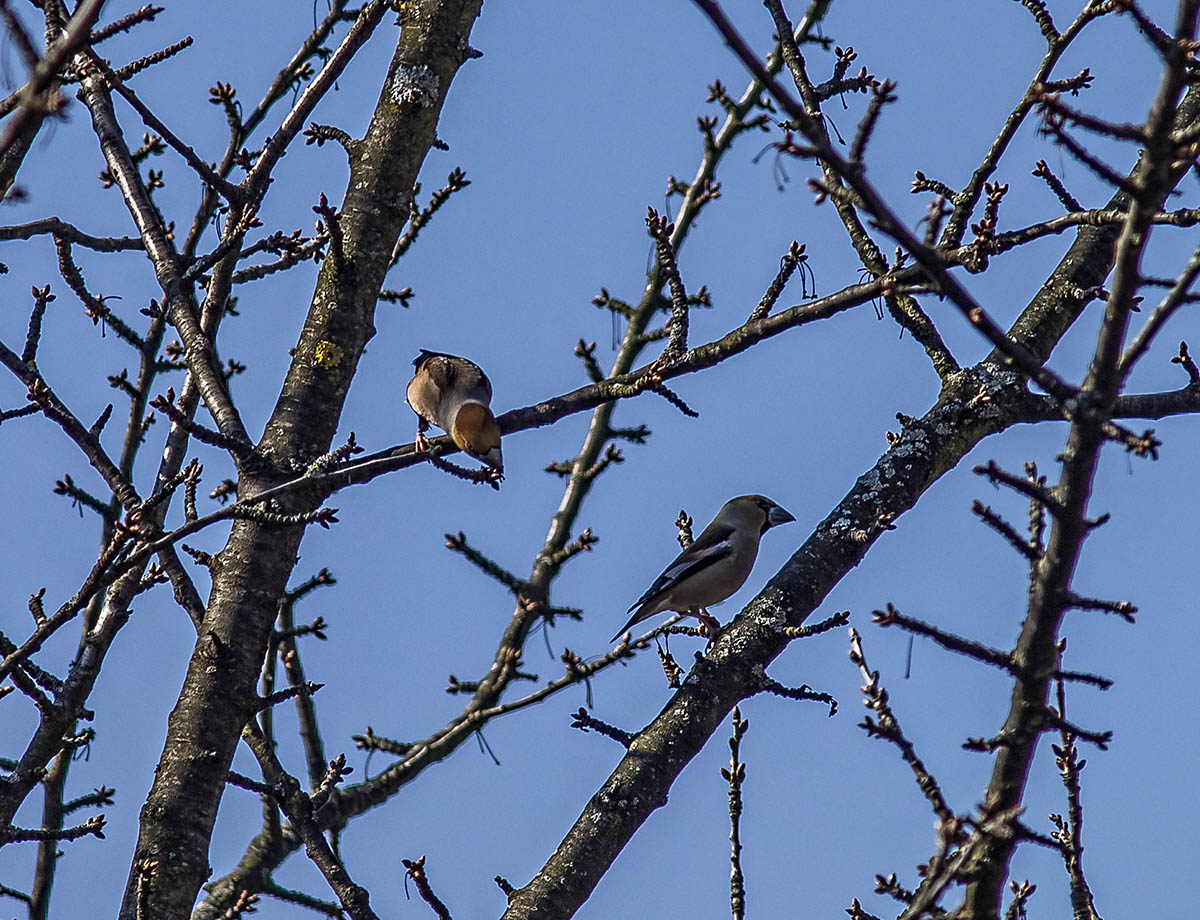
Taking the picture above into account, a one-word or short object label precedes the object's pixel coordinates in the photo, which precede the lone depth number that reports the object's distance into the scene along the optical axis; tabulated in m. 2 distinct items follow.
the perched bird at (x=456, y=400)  10.50
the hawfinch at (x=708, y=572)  16.59
